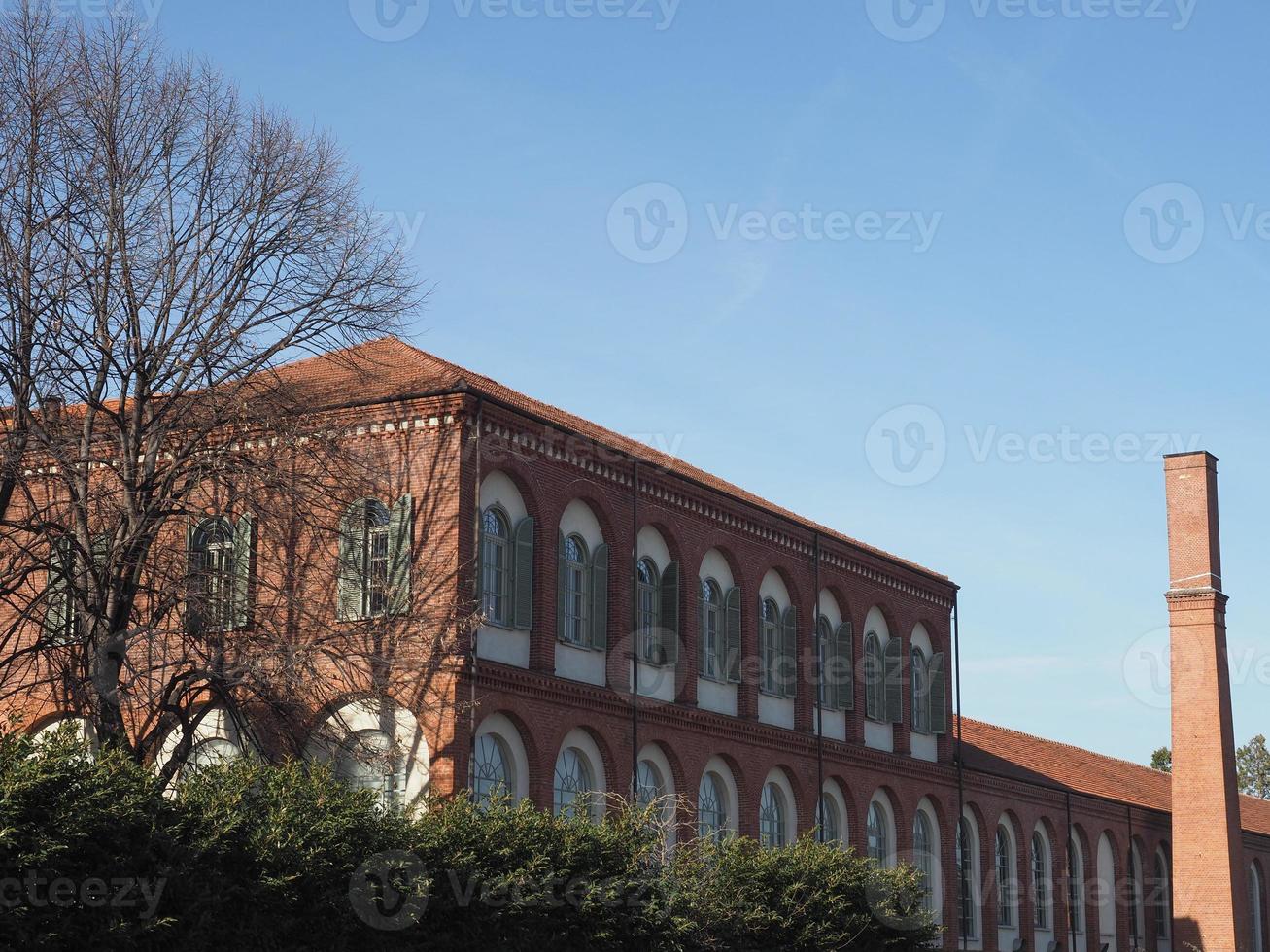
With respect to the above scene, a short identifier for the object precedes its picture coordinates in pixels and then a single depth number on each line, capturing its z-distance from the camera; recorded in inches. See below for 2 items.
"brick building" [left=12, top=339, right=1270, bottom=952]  948.0
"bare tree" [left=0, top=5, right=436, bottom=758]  831.7
